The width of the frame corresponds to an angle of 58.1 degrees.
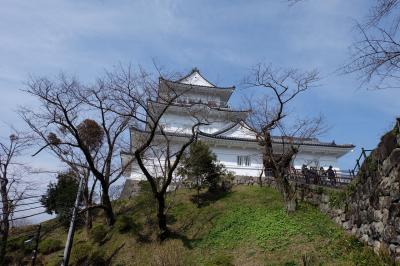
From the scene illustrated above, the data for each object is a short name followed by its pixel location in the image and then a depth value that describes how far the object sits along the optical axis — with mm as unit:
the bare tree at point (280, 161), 16953
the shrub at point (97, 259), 17547
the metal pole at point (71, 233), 12727
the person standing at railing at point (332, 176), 21025
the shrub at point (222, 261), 13258
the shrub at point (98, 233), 20484
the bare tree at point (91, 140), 18500
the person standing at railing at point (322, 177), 21873
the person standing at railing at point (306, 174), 22156
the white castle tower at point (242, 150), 29641
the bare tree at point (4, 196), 20088
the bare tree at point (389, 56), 7734
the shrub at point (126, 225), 20047
